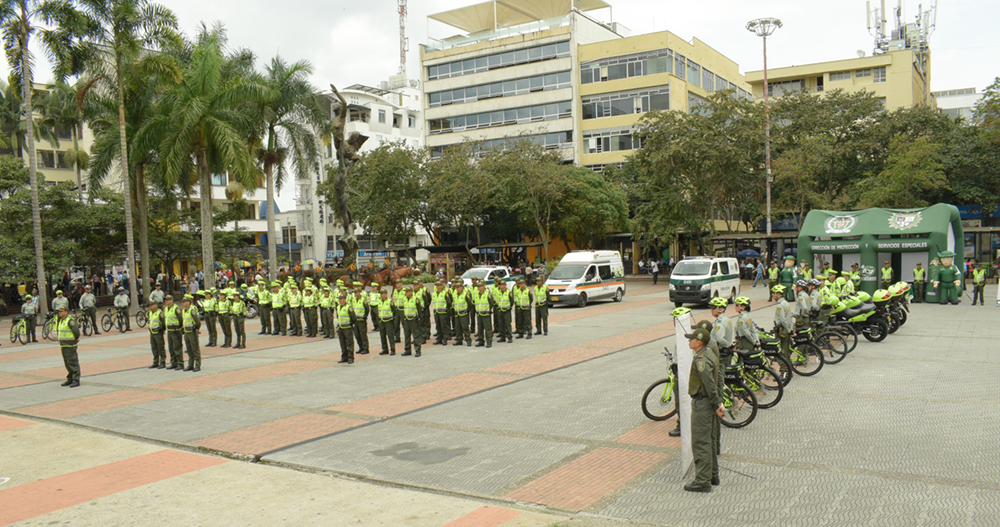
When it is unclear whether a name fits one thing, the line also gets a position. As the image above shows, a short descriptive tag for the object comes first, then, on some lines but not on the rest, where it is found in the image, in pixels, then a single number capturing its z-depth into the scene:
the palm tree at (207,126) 28.06
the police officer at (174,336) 15.70
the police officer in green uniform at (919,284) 26.05
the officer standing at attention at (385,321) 16.72
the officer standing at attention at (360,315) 16.26
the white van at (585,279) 27.97
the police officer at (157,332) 15.98
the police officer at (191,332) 15.49
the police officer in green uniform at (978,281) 24.91
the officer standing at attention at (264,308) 22.51
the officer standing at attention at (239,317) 19.16
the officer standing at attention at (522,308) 18.86
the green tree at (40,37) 26.09
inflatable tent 26.00
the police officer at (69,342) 13.89
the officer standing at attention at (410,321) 16.58
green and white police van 25.64
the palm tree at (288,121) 33.84
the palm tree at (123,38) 27.42
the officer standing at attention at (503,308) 18.64
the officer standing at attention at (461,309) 17.92
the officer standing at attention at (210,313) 19.70
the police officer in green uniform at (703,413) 6.81
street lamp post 38.41
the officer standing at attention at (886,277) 25.32
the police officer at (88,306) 24.14
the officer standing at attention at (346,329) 15.68
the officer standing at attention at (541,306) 19.59
